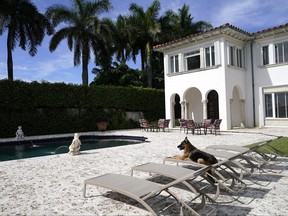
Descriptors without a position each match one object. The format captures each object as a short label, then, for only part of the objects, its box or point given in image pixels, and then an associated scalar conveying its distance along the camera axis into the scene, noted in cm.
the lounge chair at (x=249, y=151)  637
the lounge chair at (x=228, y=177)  483
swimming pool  1267
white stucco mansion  1880
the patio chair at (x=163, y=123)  1907
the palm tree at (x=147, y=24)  3091
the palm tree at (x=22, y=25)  2483
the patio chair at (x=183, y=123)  1755
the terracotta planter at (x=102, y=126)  2162
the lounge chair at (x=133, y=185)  376
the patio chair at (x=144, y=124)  1988
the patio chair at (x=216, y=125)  1577
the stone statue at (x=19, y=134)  1706
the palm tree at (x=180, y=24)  3306
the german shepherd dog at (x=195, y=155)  550
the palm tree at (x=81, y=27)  2717
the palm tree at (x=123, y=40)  3204
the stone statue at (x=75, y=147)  980
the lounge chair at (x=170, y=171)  398
